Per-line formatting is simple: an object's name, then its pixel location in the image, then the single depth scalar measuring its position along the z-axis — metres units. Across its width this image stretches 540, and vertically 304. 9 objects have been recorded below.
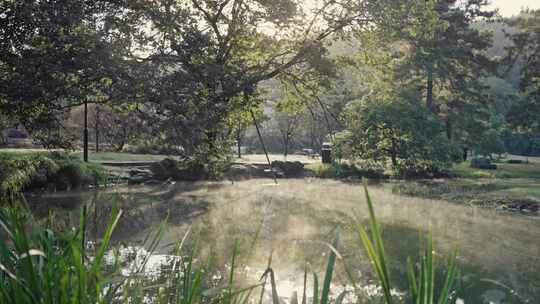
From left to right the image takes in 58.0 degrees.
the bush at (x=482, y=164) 28.09
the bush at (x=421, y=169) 23.14
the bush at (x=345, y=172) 22.99
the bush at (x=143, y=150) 31.27
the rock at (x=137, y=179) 17.33
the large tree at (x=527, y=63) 25.77
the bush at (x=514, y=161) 37.19
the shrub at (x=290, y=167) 23.52
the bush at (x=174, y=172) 18.70
